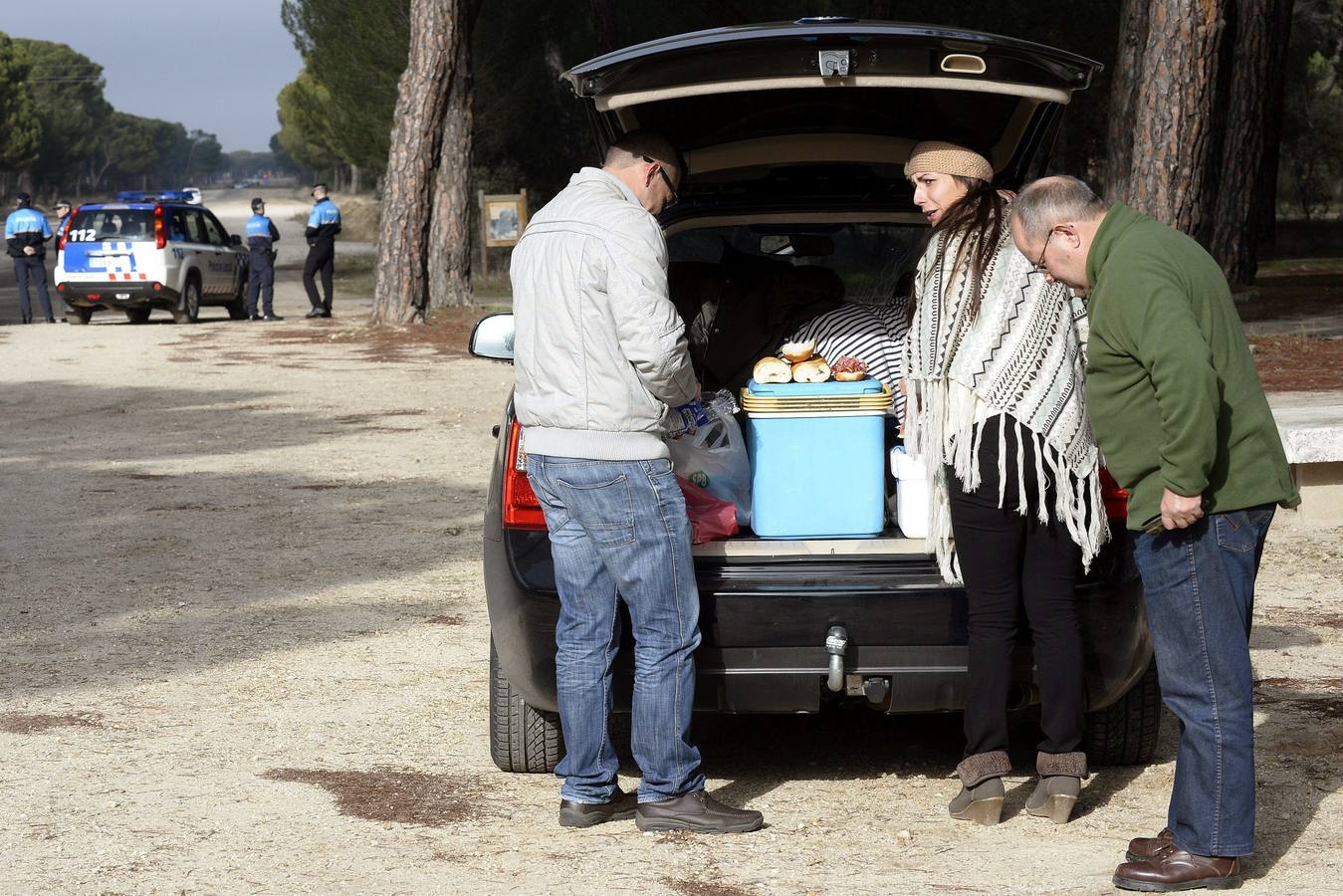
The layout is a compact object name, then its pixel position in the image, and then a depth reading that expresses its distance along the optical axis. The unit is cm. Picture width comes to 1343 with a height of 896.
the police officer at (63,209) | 3038
